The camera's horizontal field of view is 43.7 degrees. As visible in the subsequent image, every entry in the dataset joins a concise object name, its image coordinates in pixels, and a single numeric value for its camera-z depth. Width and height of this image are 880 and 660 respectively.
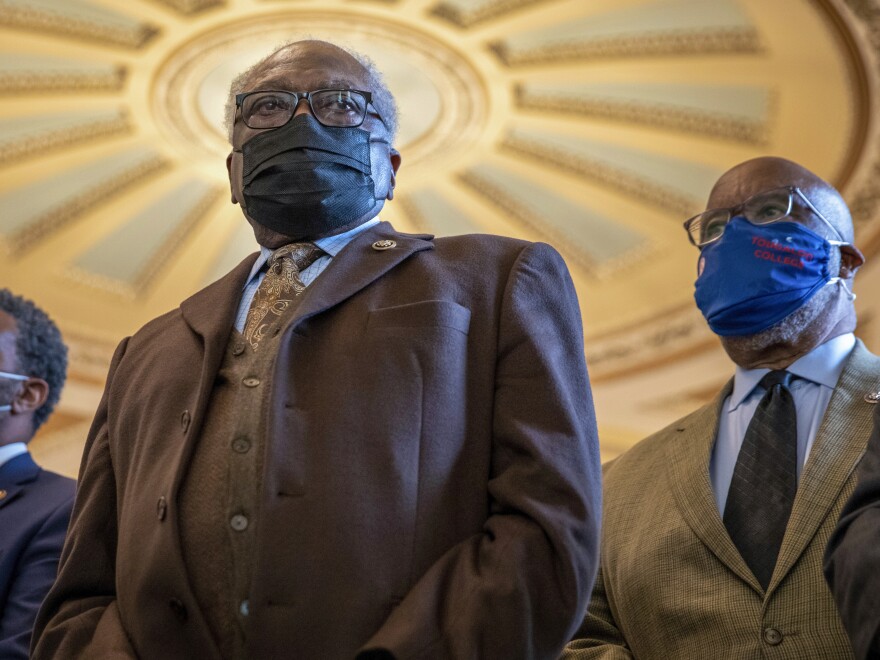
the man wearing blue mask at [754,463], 2.42
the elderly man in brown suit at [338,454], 1.68
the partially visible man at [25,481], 2.85
